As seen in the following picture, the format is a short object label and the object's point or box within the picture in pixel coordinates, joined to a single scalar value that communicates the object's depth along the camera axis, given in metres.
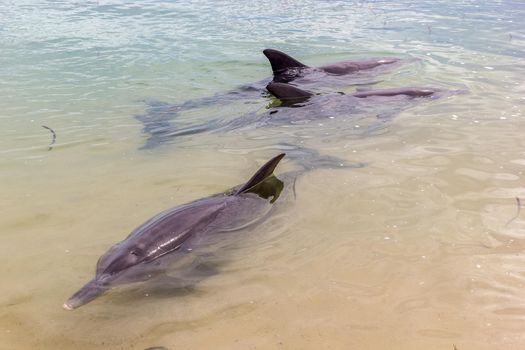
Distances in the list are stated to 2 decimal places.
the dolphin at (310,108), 6.04
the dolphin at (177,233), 2.92
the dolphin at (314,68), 7.89
